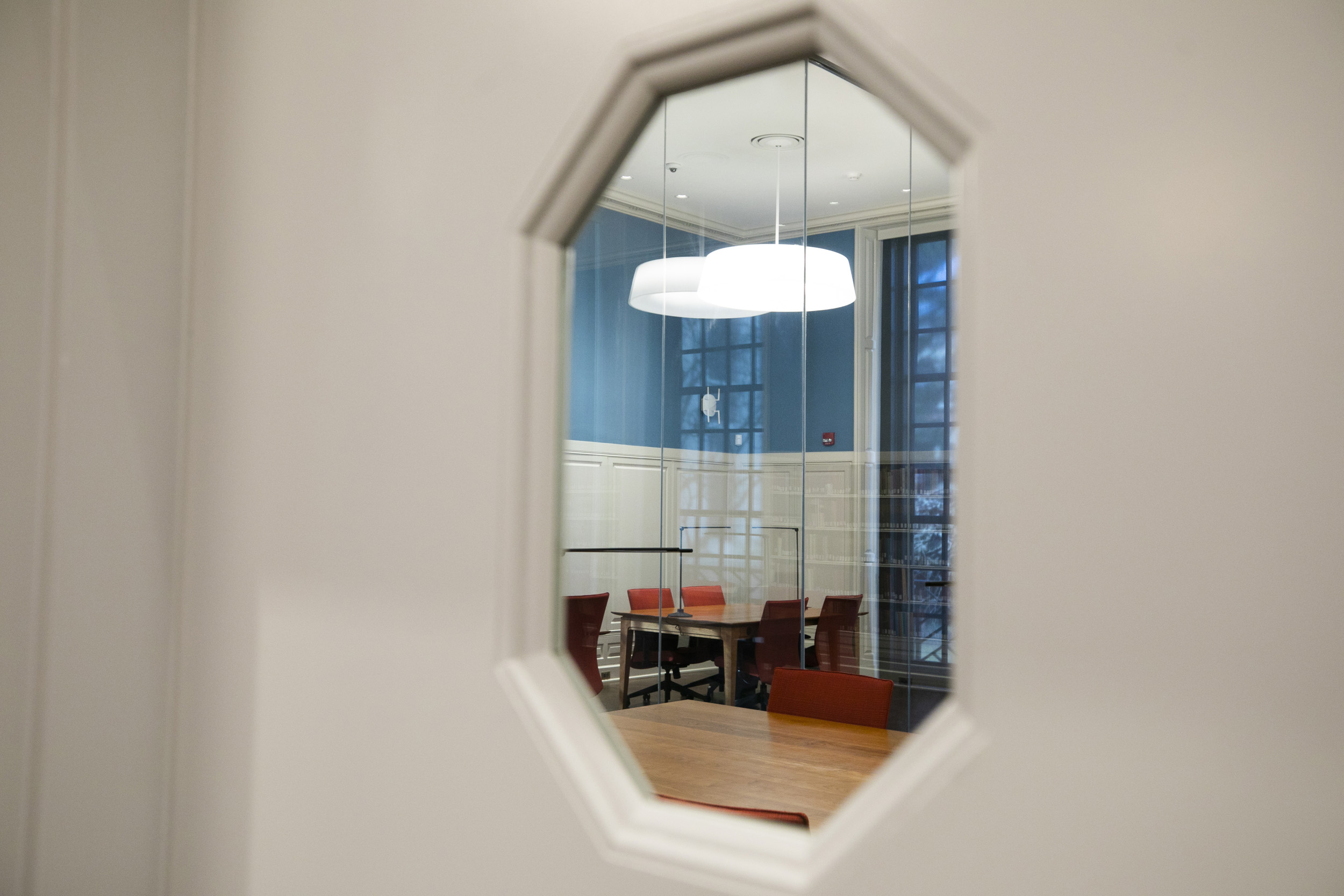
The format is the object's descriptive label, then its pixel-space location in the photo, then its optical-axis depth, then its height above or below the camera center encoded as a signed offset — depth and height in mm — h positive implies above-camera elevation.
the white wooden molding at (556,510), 848 -33
